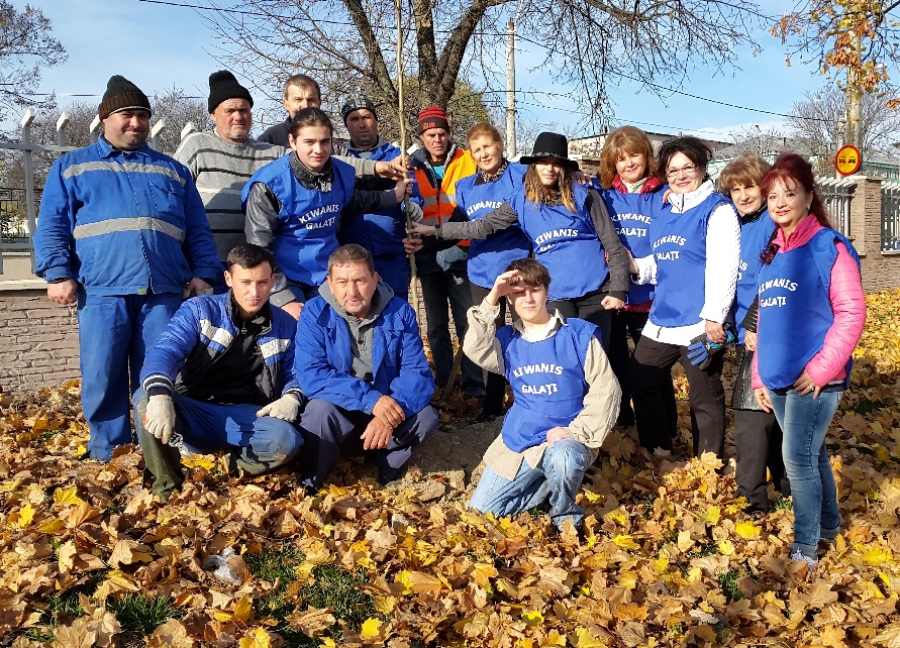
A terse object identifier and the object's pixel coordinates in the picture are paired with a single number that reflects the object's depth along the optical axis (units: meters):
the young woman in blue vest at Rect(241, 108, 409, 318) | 4.48
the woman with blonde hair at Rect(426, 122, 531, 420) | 4.90
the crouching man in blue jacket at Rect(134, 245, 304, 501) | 3.69
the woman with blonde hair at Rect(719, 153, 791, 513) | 3.80
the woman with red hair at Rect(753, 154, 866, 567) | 3.07
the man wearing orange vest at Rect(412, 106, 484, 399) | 5.53
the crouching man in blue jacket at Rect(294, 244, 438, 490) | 3.94
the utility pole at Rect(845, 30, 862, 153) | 11.06
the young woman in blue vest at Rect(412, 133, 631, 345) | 4.44
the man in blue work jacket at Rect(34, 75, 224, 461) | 4.27
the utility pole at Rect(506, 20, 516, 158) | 11.30
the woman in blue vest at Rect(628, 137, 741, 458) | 4.01
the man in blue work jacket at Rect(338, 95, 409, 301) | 5.18
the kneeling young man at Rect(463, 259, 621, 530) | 3.55
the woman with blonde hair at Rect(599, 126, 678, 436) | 4.51
